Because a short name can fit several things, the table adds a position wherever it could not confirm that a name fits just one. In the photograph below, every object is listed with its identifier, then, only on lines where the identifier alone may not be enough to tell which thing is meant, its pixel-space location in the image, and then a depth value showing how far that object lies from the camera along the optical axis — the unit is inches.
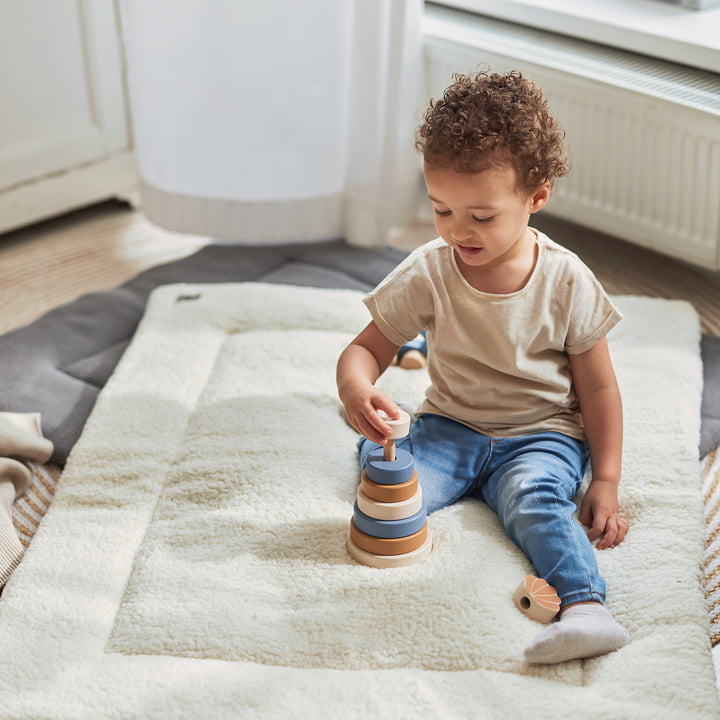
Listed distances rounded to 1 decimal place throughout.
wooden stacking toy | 45.7
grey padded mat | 62.6
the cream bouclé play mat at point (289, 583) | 41.1
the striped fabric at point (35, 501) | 54.6
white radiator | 74.1
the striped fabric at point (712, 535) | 48.0
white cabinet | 84.1
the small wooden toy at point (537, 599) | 44.3
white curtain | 78.2
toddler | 45.3
